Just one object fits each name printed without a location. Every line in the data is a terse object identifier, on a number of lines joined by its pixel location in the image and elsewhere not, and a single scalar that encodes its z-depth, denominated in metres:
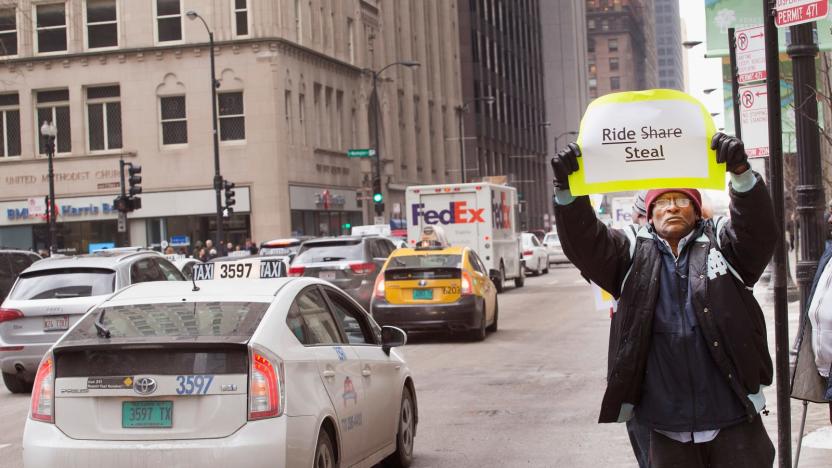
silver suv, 14.98
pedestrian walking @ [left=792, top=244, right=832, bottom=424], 6.73
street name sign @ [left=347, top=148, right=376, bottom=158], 47.66
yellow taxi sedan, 19.33
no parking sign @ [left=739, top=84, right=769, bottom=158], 10.73
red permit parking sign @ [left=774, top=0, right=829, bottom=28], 7.29
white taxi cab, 6.77
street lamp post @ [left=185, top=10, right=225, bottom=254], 42.81
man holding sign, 4.74
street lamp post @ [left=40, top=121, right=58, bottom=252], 38.47
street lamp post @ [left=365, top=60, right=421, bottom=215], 54.72
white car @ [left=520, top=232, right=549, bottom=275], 46.66
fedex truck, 33.41
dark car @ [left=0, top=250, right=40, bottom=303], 21.77
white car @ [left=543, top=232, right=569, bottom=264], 55.25
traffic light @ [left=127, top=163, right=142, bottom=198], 39.00
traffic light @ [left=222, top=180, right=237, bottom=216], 42.69
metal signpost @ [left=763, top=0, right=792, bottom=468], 6.38
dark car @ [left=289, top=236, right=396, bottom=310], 23.48
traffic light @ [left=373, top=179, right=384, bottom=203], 50.06
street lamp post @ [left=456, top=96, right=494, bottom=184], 73.94
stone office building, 51.47
